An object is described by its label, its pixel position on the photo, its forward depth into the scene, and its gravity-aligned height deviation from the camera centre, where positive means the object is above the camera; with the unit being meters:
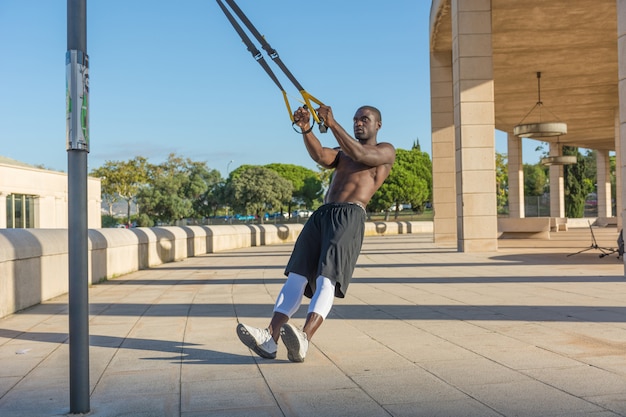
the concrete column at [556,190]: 49.28 +0.97
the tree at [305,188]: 104.44 +3.01
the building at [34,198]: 46.78 +1.09
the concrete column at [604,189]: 51.19 +1.03
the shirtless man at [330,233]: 4.73 -0.17
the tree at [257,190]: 84.06 +2.21
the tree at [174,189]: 81.50 +2.49
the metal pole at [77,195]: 3.53 +0.08
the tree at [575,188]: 67.25 +1.47
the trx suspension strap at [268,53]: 3.73 +0.86
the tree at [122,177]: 74.81 +3.56
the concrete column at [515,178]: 45.16 +1.67
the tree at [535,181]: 101.25 +3.32
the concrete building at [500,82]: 18.66 +4.99
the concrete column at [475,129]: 18.61 +1.96
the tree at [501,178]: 82.69 +3.23
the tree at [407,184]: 83.81 +2.68
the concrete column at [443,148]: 25.92 +2.09
